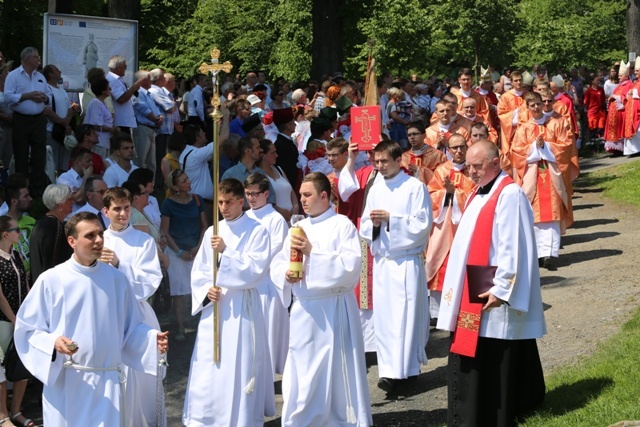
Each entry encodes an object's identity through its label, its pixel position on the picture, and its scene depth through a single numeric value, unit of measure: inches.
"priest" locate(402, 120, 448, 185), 482.0
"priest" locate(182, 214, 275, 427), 336.8
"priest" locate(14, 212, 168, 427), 276.7
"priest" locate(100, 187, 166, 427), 339.0
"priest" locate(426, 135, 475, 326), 469.1
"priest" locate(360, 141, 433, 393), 379.2
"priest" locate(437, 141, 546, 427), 301.9
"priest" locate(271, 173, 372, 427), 329.4
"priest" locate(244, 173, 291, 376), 363.6
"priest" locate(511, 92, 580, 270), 556.7
